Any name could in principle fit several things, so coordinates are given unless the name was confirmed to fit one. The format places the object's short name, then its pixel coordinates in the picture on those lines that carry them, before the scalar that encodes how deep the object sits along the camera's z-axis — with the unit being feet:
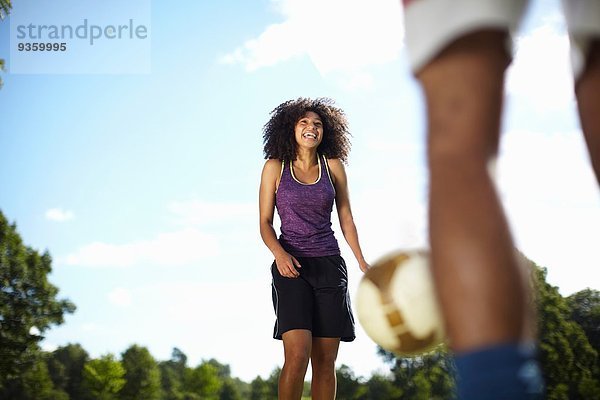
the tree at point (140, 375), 154.20
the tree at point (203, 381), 162.81
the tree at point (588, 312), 119.75
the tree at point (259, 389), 168.45
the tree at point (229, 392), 183.62
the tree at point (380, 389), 135.53
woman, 14.51
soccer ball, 11.35
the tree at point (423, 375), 130.72
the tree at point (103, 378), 147.13
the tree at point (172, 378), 167.02
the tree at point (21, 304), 87.20
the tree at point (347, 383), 147.43
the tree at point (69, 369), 148.87
